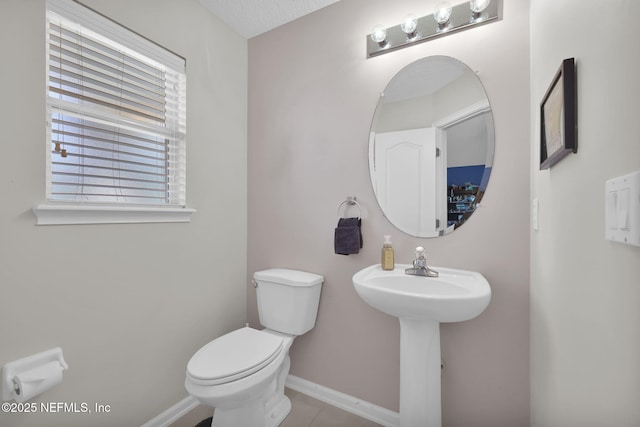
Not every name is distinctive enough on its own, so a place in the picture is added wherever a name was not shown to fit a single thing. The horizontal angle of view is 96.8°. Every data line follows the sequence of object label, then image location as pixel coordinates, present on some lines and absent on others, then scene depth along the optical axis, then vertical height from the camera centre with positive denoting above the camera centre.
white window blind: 1.22 +0.48
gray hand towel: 1.60 -0.14
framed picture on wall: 0.70 +0.27
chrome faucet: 1.37 -0.27
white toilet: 1.21 -0.69
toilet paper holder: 1.04 -0.60
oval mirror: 1.39 +0.35
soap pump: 1.48 -0.23
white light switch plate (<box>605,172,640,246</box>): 0.39 +0.01
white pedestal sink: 1.09 -0.41
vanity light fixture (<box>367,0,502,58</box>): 1.33 +0.95
